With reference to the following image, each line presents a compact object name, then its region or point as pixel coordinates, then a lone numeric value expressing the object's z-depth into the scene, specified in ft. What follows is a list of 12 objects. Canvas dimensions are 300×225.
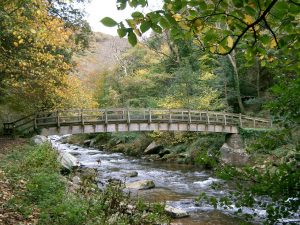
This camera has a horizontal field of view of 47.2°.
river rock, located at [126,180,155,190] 53.83
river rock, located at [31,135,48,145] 54.54
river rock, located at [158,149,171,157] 97.92
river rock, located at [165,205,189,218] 37.90
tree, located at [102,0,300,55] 7.01
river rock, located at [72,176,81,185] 41.68
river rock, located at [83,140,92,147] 145.20
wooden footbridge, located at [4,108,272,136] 67.56
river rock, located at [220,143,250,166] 77.60
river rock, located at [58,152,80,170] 46.00
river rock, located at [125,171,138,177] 65.98
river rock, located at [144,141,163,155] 103.14
